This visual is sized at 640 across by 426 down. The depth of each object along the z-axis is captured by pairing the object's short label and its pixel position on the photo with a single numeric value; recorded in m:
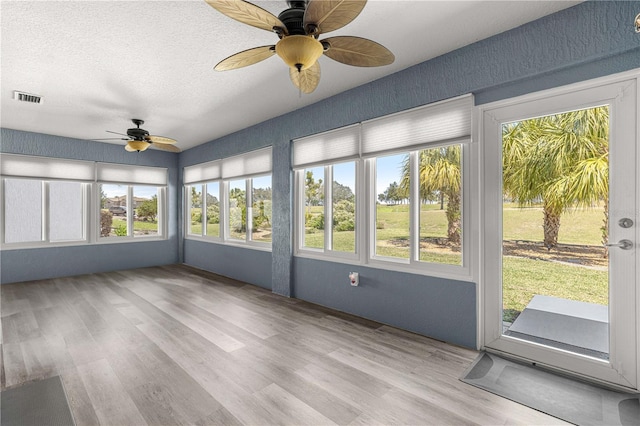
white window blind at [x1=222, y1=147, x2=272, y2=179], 4.92
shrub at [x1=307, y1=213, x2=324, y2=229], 4.19
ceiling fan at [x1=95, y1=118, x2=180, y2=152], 4.58
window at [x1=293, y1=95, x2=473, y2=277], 2.90
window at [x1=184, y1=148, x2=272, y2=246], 5.14
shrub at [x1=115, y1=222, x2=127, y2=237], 6.46
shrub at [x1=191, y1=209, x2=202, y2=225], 6.72
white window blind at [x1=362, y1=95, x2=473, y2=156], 2.77
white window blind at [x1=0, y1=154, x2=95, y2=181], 5.19
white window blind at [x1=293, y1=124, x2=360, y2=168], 3.66
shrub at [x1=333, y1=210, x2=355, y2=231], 3.79
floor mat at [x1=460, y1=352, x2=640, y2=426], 1.79
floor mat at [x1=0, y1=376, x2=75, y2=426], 1.78
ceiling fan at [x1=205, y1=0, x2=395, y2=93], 1.55
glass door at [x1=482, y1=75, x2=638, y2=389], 2.07
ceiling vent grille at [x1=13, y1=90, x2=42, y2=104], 3.59
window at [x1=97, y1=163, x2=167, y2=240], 6.26
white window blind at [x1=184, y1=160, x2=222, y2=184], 6.03
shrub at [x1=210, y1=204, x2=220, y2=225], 6.20
